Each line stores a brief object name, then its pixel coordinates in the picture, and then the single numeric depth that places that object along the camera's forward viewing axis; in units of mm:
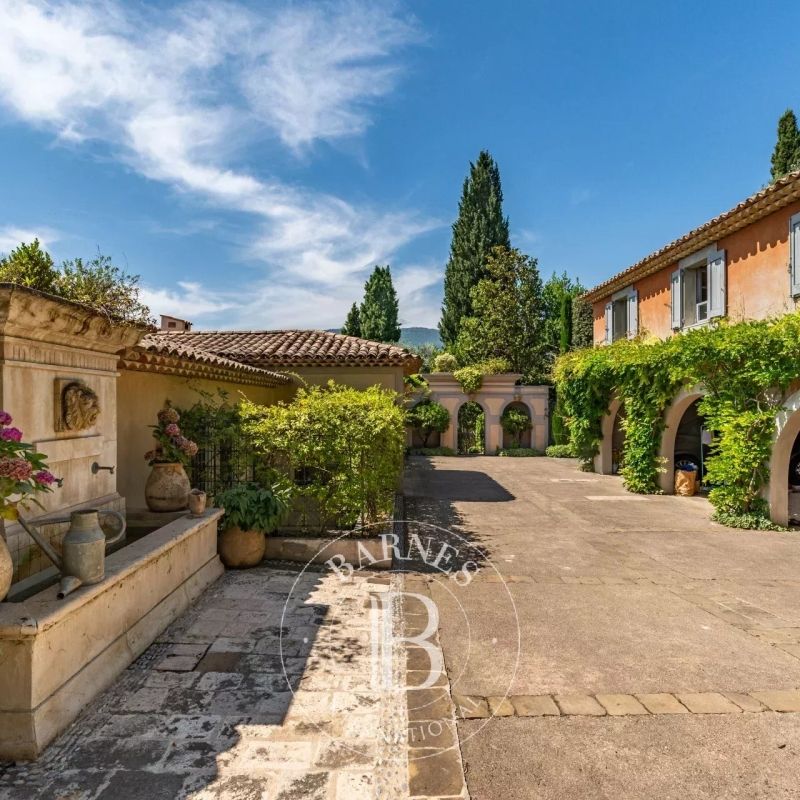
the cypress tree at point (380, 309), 42156
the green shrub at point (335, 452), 7453
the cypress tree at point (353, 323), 42781
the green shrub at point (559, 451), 23438
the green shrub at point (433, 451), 24438
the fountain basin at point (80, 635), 3086
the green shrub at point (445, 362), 26859
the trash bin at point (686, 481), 13562
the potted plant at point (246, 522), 6852
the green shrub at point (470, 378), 24312
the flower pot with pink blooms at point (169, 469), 6473
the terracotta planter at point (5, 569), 3260
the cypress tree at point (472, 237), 37719
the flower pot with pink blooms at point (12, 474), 3217
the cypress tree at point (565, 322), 31234
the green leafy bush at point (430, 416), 24438
